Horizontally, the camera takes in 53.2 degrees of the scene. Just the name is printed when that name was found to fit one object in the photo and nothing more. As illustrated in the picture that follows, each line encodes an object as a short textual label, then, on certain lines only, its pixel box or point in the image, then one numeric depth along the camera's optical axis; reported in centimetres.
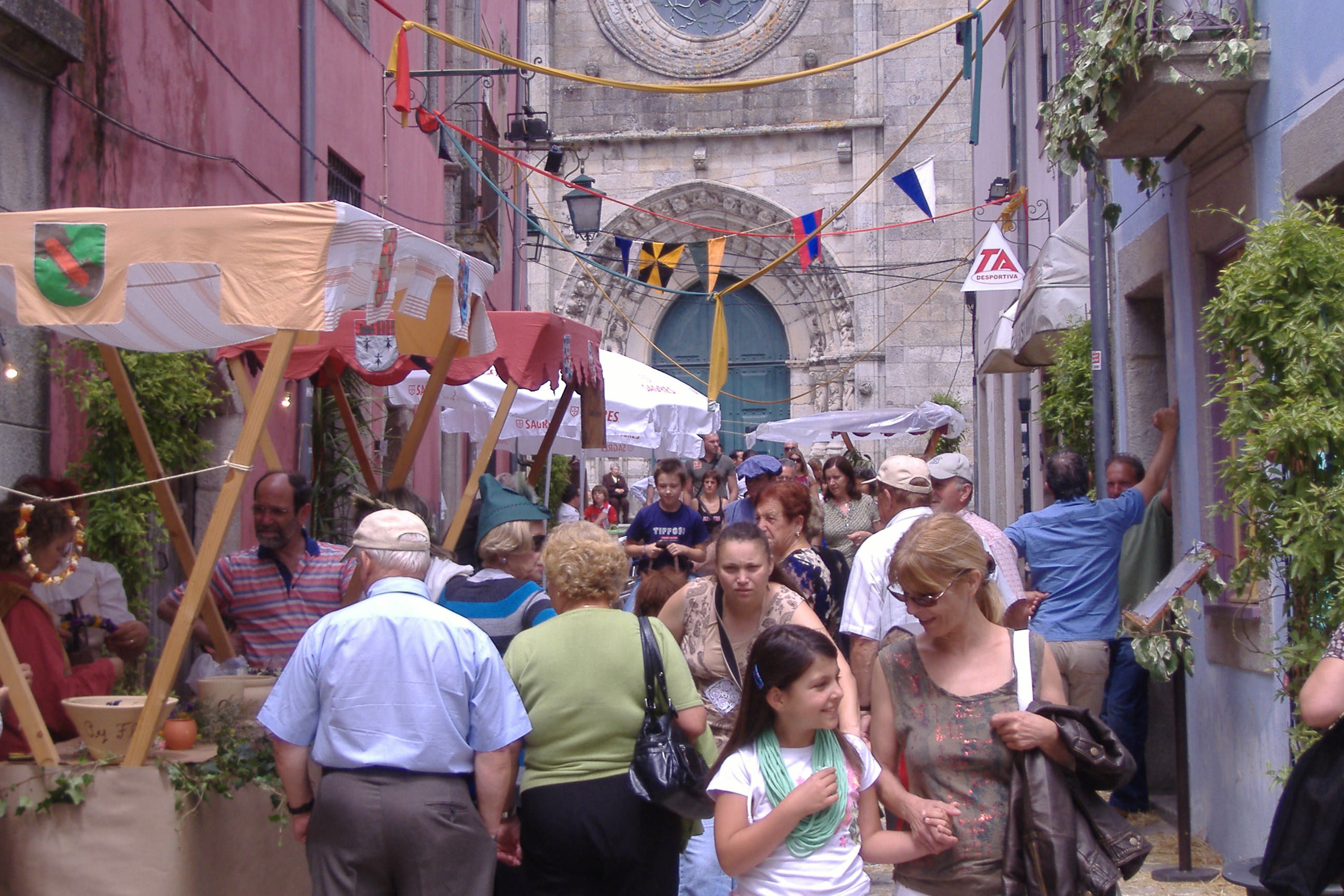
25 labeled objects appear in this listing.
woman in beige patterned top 436
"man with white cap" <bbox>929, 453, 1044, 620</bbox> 539
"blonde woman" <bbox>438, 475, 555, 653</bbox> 460
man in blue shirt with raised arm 650
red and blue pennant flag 1778
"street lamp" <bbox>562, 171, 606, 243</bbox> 1578
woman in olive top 377
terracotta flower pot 427
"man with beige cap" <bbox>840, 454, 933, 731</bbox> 505
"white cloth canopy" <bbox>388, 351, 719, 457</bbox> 1012
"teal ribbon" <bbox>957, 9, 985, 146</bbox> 885
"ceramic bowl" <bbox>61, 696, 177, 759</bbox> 406
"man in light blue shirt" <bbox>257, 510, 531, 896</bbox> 355
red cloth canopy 658
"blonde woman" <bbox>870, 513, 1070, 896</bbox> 310
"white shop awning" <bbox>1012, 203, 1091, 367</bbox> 892
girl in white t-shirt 313
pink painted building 674
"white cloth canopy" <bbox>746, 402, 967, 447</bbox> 1725
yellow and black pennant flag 1748
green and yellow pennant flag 1542
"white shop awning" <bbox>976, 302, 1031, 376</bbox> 1173
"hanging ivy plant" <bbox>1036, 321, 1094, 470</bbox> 903
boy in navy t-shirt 848
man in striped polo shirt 573
